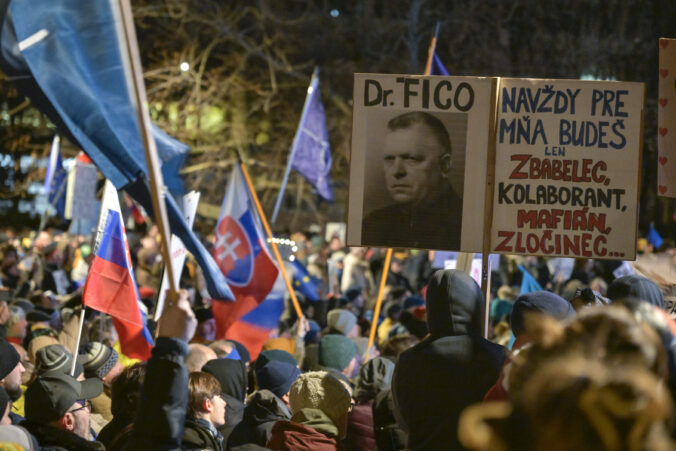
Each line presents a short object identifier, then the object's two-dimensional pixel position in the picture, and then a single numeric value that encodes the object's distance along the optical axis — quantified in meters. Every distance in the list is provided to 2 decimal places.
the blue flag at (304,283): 13.03
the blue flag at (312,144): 15.03
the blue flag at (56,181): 20.88
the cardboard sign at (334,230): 23.94
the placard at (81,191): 18.25
